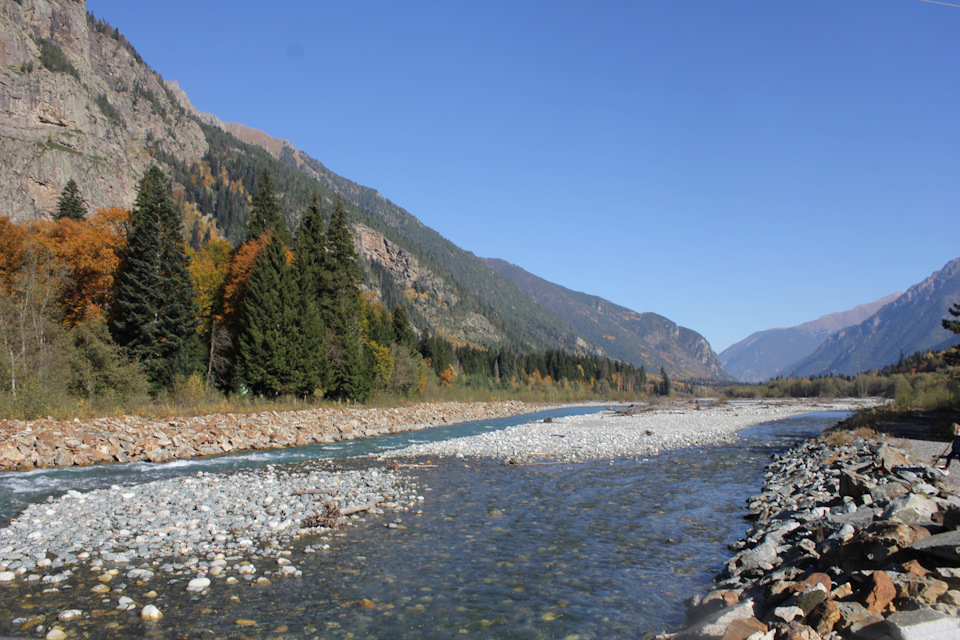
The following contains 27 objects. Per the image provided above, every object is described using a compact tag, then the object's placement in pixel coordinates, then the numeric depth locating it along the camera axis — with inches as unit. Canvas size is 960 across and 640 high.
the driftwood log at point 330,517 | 427.8
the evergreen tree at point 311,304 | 1524.4
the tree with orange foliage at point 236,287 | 1617.9
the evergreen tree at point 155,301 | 1310.3
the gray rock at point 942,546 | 213.8
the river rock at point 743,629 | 196.1
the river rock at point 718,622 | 208.8
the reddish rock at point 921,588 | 190.5
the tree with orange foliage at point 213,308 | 1560.0
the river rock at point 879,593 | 194.9
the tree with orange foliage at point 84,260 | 1350.9
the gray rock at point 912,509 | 274.2
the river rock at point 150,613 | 259.3
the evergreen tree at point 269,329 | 1438.2
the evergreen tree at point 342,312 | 1670.8
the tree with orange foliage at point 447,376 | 3277.6
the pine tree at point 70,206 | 1786.4
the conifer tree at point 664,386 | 6397.6
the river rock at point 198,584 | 296.6
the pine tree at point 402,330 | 2554.1
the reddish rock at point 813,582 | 227.5
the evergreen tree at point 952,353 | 1169.4
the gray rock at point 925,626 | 165.6
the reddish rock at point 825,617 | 190.4
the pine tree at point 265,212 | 1844.2
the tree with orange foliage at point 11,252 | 1316.4
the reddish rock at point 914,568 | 209.0
